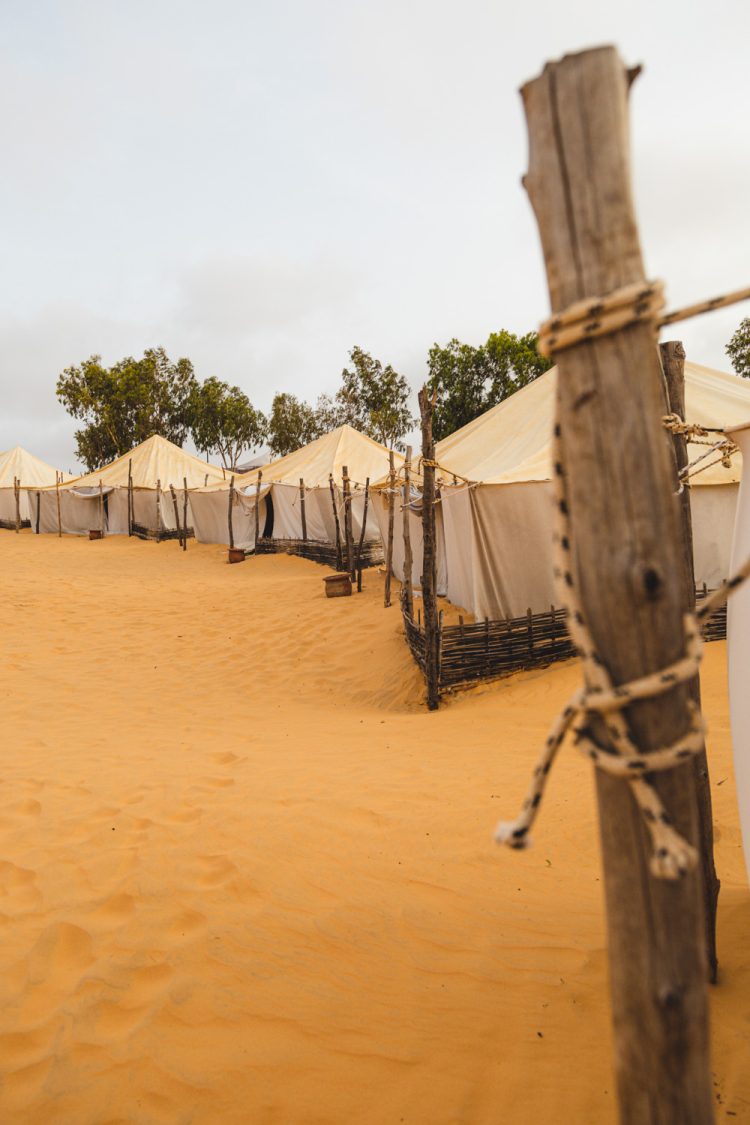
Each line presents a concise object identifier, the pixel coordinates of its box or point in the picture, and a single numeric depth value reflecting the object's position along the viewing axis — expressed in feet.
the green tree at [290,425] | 133.18
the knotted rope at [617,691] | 3.48
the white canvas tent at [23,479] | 88.69
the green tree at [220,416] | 120.88
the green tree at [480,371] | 85.40
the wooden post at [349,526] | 43.32
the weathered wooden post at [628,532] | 3.59
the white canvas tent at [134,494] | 78.07
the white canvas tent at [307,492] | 56.85
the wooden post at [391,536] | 35.34
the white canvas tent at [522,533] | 27.20
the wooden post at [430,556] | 22.26
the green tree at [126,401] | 111.96
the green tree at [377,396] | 111.39
